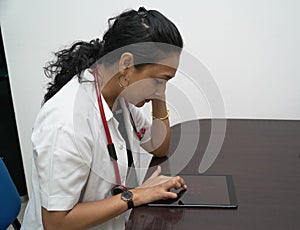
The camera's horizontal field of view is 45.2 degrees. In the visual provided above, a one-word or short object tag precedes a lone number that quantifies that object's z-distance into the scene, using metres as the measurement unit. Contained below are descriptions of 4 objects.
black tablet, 0.98
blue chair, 1.11
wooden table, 0.91
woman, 0.93
